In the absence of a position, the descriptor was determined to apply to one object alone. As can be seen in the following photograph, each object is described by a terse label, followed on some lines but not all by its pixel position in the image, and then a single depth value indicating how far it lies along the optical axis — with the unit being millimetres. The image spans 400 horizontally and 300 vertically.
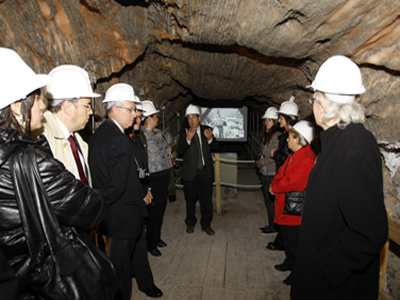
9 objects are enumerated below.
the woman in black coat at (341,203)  1251
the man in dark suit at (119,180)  2217
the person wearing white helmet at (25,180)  1093
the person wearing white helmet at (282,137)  3385
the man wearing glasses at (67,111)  1837
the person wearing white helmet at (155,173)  3545
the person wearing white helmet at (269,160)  3906
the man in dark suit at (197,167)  4008
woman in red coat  2562
